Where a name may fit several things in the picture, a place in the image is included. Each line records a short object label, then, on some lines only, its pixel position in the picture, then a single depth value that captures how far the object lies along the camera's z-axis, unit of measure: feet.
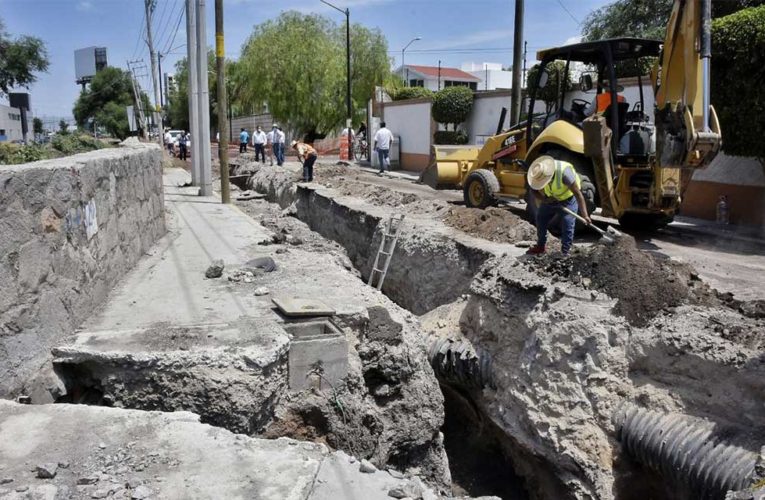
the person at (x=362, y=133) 104.03
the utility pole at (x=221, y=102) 44.73
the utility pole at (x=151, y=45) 107.14
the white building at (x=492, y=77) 208.47
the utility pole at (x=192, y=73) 51.80
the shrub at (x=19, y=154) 19.01
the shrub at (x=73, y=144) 25.26
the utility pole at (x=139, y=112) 143.64
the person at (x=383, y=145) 72.69
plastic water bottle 36.64
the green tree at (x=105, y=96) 225.76
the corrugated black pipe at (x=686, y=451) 14.35
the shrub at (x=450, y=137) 71.51
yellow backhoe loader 24.61
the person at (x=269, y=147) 79.83
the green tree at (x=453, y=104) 70.33
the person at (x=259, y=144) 83.27
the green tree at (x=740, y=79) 29.73
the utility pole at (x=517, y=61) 49.32
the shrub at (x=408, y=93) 118.93
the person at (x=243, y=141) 106.15
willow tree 114.42
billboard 254.55
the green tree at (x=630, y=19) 74.69
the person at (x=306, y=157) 54.80
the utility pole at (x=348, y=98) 100.58
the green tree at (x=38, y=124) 173.53
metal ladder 31.04
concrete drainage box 14.71
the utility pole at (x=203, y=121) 50.38
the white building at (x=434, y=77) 203.10
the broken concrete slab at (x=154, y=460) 9.49
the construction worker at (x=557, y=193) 22.03
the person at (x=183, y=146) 113.70
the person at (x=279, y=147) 77.36
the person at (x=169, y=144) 133.74
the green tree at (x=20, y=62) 123.24
